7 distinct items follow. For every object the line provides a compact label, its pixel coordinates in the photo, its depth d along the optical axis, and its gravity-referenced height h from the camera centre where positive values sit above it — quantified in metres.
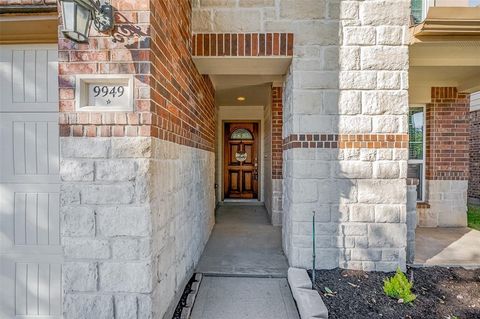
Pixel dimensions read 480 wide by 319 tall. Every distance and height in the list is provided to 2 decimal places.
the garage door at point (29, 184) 2.00 -0.18
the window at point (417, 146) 4.77 +0.23
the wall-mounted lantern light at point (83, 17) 1.39 +0.78
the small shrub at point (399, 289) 2.15 -1.06
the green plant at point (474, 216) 4.75 -1.15
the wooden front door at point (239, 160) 7.27 -0.02
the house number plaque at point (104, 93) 1.64 +0.41
